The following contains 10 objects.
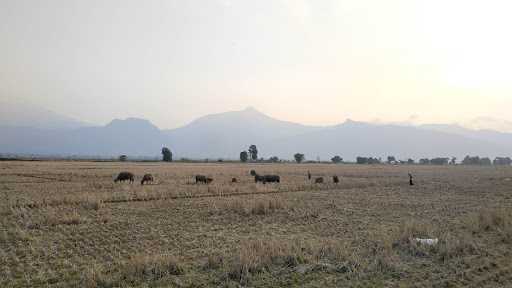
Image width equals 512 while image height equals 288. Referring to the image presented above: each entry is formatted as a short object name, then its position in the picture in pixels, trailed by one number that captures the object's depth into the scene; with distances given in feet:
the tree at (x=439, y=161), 587.84
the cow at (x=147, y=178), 106.42
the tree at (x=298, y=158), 511.73
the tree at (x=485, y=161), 596.25
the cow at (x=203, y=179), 109.40
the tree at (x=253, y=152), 512.63
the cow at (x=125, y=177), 110.52
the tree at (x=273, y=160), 501.56
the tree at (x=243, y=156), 476.13
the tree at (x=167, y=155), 419.95
